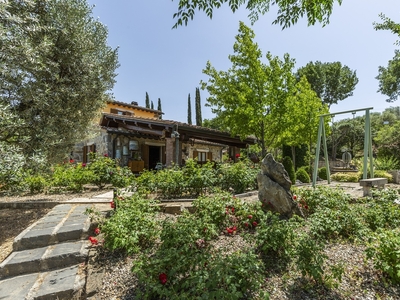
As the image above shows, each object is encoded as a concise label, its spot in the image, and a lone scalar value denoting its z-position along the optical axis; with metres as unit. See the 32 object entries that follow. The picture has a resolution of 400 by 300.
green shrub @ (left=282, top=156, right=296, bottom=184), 8.75
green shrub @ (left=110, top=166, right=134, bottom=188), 6.00
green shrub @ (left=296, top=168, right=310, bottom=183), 10.15
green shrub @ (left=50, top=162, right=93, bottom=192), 6.57
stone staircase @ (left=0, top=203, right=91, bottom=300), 2.43
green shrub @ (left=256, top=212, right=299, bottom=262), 2.66
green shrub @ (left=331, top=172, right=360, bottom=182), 10.27
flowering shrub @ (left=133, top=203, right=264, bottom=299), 1.91
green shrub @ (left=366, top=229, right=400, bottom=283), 2.28
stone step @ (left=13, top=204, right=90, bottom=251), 3.25
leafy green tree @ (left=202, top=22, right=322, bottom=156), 8.88
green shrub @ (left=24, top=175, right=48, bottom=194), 6.43
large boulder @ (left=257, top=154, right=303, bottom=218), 3.94
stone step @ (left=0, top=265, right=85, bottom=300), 2.36
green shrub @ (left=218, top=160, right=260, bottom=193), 6.04
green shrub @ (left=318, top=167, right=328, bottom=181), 12.08
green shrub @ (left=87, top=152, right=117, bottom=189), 6.55
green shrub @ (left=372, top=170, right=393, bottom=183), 9.73
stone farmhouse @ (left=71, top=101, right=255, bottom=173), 9.24
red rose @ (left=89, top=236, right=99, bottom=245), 2.91
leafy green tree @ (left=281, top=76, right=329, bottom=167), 11.35
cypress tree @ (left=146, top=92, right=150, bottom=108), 34.81
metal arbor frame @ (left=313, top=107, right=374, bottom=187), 6.35
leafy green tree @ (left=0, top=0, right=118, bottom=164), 3.69
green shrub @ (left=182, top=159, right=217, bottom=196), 5.39
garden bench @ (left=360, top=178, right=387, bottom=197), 5.32
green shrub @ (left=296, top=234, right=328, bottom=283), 2.25
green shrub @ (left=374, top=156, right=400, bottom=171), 11.80
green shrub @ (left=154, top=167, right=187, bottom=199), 5.33
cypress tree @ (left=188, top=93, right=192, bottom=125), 33.36
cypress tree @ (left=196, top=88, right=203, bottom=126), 31.38
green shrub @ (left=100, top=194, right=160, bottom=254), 2.79
